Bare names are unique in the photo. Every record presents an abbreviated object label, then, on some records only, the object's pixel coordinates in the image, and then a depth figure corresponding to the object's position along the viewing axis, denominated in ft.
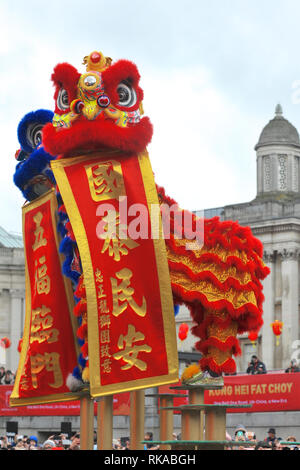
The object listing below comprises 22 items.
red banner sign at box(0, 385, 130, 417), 112.78
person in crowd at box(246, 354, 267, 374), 120.98
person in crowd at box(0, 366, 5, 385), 140.41
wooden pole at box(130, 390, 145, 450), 58.23
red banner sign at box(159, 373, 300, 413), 107.65
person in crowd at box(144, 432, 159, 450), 71.12
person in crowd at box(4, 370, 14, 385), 137.18
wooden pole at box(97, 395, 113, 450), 55.21
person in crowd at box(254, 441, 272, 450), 67.55
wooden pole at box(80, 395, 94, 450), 60.18
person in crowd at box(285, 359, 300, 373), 117.39
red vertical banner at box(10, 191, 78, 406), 61.31
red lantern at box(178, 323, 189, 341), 137.22
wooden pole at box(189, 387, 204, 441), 56.18
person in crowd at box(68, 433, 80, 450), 71.45
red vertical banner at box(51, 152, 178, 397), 53.88
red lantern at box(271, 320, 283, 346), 158.92
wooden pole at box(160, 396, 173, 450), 59.21
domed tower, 196.34
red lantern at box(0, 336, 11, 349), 185.78
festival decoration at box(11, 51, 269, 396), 54.08
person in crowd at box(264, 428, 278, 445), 82.43
